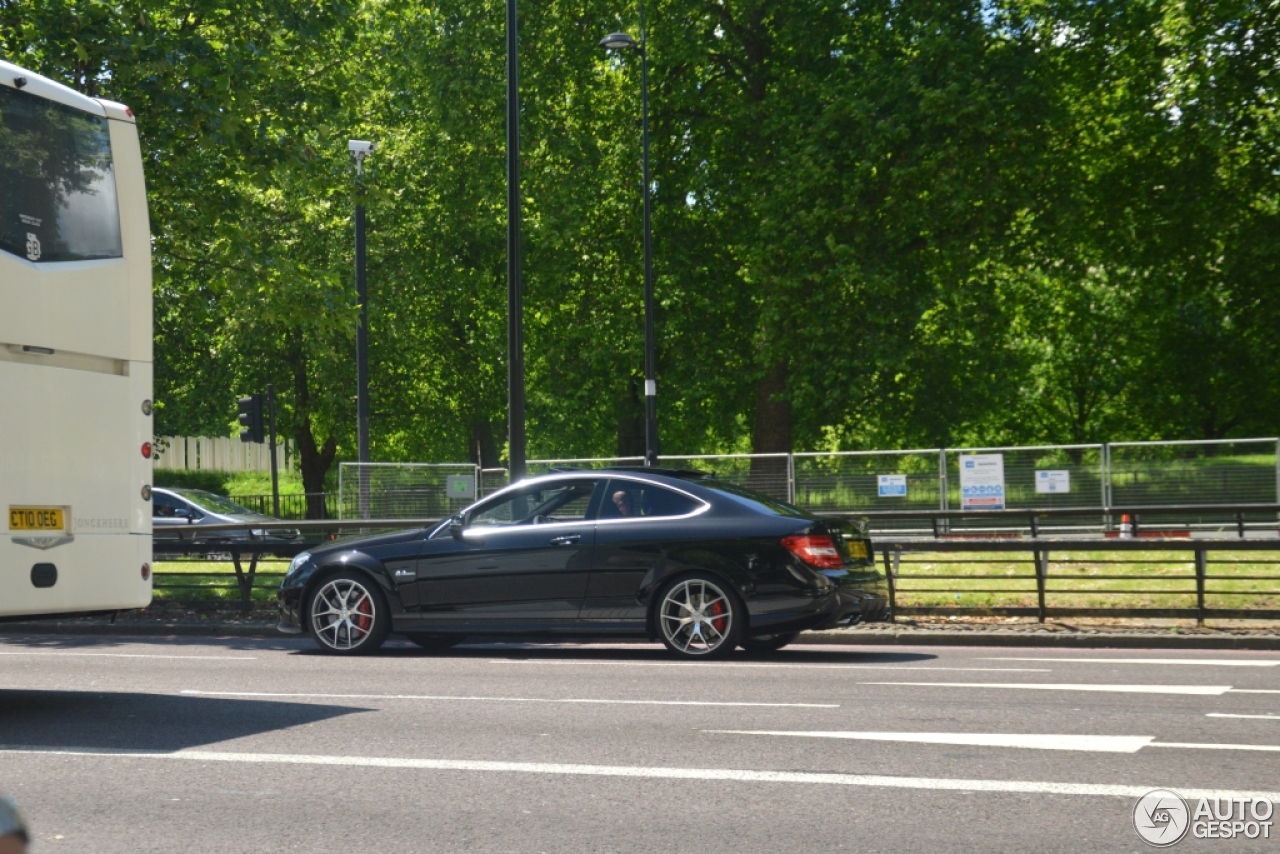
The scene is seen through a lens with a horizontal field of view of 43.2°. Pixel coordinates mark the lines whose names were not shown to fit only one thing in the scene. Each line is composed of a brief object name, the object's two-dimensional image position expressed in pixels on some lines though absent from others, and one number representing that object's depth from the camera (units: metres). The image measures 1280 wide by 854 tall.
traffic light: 31.00
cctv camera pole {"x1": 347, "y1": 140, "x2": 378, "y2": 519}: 29.86
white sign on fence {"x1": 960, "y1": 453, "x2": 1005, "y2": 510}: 29.53
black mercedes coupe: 12.76
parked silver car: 30.01
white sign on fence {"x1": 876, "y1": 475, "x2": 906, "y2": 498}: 29.94
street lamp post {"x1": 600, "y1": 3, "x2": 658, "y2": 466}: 30.19
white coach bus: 9.50
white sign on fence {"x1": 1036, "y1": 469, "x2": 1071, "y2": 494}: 29.19
